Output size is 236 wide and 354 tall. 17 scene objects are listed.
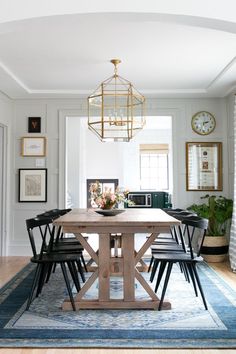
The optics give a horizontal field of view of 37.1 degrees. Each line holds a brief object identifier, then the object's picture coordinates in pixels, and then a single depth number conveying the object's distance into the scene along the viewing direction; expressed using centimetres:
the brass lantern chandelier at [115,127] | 368
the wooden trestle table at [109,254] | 303
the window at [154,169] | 1027
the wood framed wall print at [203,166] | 555
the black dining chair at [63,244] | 365
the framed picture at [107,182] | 1017
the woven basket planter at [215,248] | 504
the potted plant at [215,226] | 504
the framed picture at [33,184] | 561
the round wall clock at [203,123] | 559
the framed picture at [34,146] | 563
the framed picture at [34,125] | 566
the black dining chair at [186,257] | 306
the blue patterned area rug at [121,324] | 245
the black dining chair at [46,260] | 306
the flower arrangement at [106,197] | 377
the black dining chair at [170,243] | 364
